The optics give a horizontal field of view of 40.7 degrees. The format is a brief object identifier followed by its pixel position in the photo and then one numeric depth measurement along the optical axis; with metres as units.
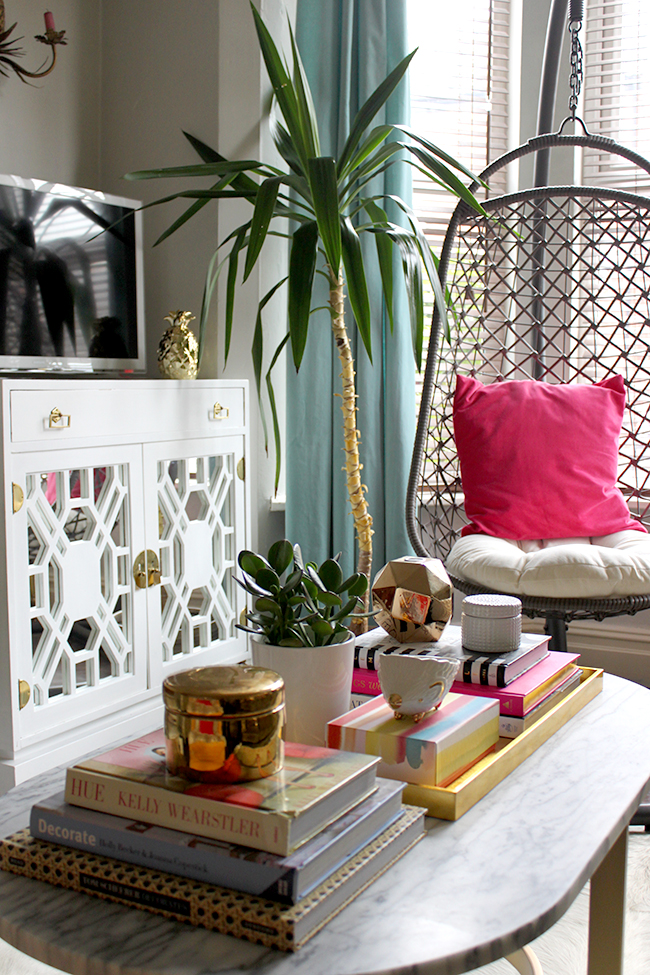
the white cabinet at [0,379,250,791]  1.78
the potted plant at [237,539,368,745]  0.90
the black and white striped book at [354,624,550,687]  0.99
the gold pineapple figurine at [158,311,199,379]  2.31
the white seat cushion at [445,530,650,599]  1.73
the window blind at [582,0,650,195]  2.75
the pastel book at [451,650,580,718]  0.95
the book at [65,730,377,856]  0.62
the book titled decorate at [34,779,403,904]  0.60
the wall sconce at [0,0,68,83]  2.38
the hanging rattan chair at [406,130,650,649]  2.08
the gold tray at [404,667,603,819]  0.78
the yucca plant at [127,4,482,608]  1.88
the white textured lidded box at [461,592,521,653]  1.06
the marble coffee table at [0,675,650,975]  0.56
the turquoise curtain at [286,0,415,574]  2.54
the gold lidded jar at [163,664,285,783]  0.68
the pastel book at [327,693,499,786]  0.79
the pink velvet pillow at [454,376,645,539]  2.04
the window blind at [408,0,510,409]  2.87
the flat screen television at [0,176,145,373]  2.06
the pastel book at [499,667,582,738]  0.94
